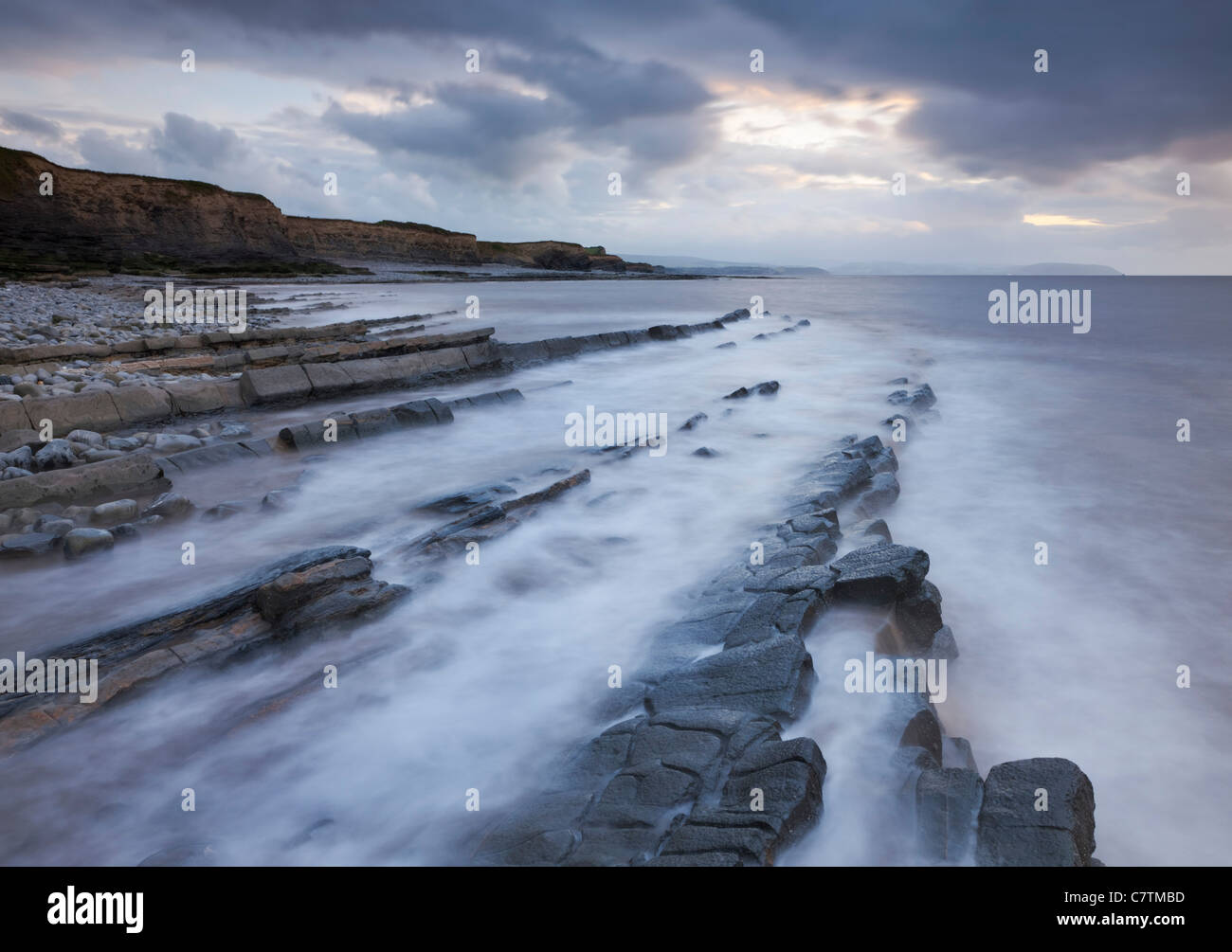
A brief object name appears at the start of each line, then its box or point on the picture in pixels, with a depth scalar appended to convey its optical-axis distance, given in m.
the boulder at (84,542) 4.81
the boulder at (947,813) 2.41
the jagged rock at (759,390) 11.65
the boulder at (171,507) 5.57
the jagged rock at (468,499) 6.19
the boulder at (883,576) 3.96
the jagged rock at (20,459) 6.18
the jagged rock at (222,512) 5.69
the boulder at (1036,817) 2.28
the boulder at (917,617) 3.95
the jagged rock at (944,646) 3.90
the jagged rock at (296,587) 4.02
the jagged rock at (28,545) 4.73
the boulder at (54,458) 6.27
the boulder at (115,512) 5.31
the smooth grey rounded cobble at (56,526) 5.01
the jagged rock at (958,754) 3.11
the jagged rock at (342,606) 3.97
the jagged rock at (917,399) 11.09
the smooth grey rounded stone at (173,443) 7.12
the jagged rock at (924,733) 3.00
